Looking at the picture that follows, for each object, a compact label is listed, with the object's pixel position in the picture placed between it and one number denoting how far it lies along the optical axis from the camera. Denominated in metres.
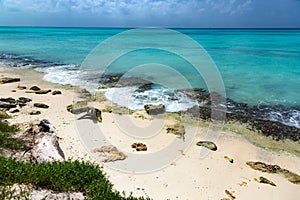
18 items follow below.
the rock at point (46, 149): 7.68
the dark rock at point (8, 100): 16.55
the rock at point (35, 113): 14.85
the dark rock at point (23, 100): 16.92
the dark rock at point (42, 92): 19.77
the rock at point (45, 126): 9.54
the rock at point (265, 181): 9.74
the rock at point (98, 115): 14.45
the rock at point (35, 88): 20.59
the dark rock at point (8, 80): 23.19
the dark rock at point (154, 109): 16.33
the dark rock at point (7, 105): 15.48
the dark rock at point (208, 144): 12.13
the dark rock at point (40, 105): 16.23
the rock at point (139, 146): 11.53
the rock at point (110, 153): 10.45
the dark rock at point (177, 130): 13.42
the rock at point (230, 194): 8.87
